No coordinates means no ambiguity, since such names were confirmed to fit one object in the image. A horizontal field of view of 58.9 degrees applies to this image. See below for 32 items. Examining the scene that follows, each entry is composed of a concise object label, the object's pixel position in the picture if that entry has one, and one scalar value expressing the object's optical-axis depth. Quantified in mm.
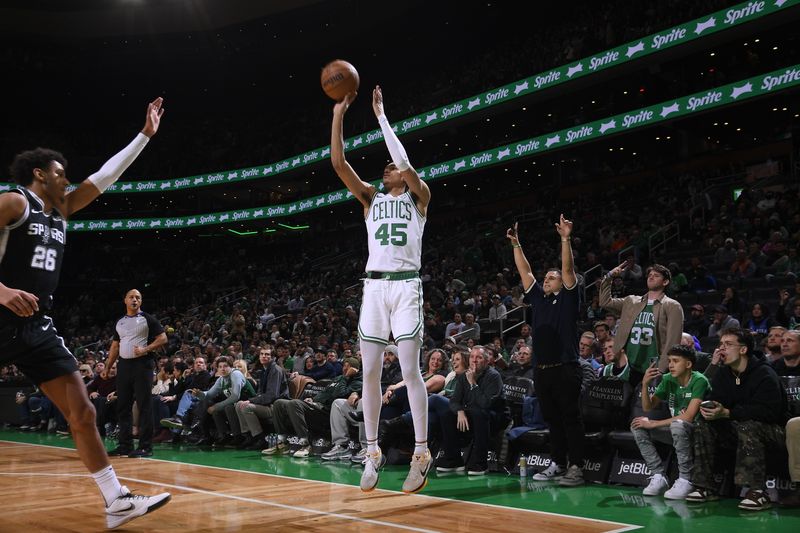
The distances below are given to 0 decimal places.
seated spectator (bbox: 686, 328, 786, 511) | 5090
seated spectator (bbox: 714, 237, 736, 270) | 13384
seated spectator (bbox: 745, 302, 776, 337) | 10055
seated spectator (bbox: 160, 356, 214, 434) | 10320
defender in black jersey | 3877
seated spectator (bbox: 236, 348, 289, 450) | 9531
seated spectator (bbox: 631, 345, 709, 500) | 5465
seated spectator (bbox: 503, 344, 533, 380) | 8211
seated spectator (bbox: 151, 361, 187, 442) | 11023
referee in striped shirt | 8336
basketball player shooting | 4898
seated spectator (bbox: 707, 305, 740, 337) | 10281
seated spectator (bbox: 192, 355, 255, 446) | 9914
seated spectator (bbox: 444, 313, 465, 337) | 14484
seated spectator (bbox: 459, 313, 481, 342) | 13912
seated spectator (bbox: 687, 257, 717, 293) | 12406
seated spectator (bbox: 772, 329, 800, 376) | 5840
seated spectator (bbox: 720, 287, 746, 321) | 11062
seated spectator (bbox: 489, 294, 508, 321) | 14906
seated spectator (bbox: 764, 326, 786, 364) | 6605
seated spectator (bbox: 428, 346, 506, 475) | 6992
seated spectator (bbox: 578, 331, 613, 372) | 8492
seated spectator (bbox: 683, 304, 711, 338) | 10578
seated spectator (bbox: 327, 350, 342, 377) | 10625
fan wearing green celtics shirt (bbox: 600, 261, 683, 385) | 6207
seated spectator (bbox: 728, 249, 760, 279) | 12281
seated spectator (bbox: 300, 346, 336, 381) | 10562
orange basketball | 4996
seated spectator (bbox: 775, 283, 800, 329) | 9727
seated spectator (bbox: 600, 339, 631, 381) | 6883
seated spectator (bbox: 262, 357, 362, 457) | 8734
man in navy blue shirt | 6168
